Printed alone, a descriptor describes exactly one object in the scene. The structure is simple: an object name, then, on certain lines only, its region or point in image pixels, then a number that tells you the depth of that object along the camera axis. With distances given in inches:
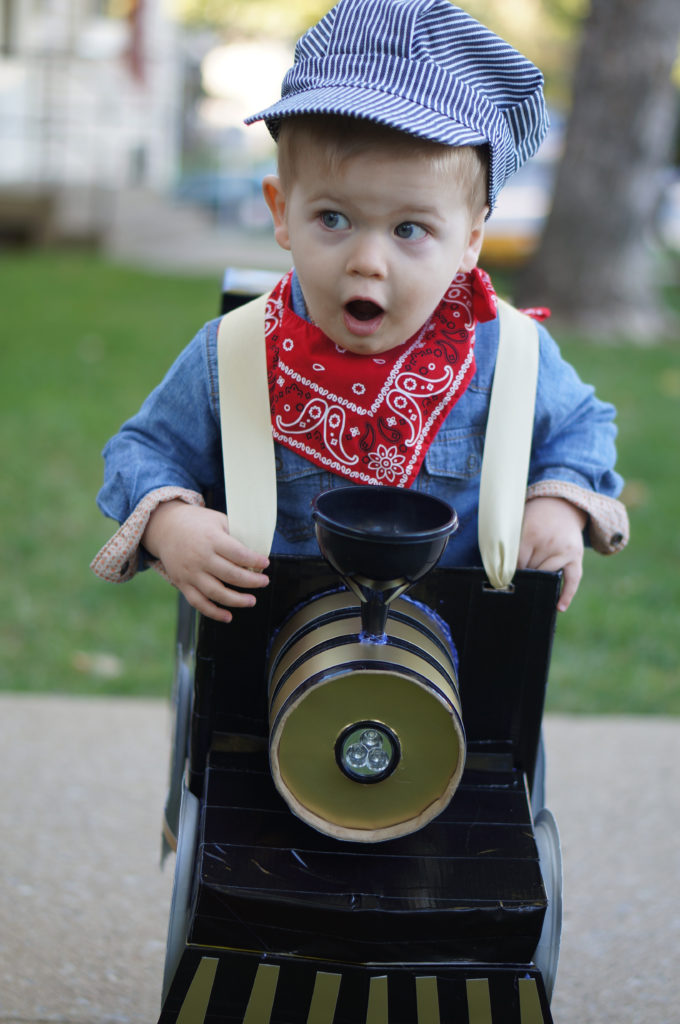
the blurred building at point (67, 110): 451.5
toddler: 53.3
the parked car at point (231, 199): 601.0
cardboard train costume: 51.0
